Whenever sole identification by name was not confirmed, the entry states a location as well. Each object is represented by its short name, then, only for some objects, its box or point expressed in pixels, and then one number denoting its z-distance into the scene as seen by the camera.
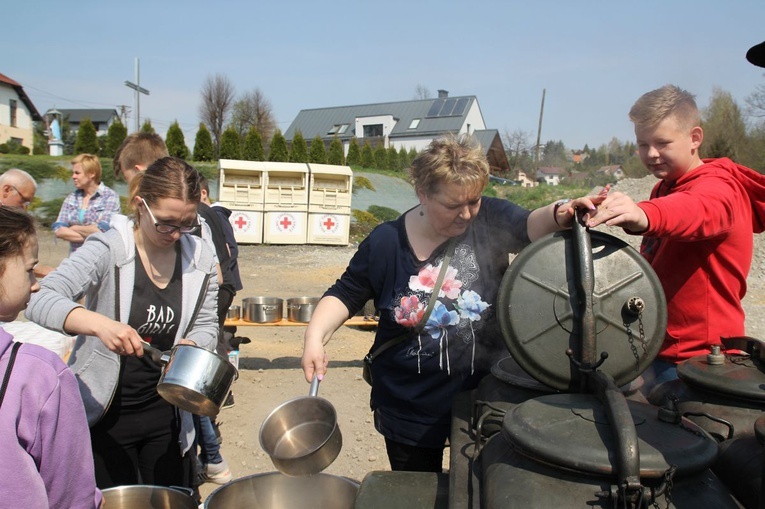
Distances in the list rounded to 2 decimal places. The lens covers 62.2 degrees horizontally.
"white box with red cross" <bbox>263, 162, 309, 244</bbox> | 17.39
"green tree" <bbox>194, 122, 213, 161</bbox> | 25.52
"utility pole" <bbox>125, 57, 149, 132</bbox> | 33.81
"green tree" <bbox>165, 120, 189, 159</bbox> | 23.70
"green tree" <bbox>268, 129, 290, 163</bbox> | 26.44
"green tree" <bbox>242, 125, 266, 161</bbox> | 26.50
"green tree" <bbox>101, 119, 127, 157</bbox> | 23.70
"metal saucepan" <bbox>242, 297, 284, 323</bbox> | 6.83
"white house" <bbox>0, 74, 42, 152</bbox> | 43.53
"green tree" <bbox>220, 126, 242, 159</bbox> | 25.72
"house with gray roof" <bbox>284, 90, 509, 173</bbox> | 50.66
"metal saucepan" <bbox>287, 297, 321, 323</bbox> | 6.92
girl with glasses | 2.54
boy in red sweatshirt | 2.27
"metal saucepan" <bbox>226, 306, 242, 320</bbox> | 7.03
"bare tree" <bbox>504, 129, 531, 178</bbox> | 55.66
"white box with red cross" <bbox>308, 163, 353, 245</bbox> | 17.70
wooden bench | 6.79
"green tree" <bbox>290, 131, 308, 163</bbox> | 27.44
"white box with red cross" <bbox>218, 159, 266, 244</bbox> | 17.05
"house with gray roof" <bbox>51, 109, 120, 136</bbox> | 68.12
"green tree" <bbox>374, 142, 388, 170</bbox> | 33.25
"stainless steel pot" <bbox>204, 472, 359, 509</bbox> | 2.51
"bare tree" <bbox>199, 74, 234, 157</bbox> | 50.69
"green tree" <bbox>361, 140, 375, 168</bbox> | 32.47
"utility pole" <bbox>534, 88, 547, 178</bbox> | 44.09
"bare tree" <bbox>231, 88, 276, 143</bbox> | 51.47
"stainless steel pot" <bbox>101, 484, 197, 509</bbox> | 2.39
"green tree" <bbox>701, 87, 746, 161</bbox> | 22.53
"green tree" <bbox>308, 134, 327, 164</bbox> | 28.92
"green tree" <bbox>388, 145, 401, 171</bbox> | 33.95
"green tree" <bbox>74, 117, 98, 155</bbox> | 23.16
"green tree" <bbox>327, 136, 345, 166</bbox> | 29.80
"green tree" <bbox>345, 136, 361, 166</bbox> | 31.98
